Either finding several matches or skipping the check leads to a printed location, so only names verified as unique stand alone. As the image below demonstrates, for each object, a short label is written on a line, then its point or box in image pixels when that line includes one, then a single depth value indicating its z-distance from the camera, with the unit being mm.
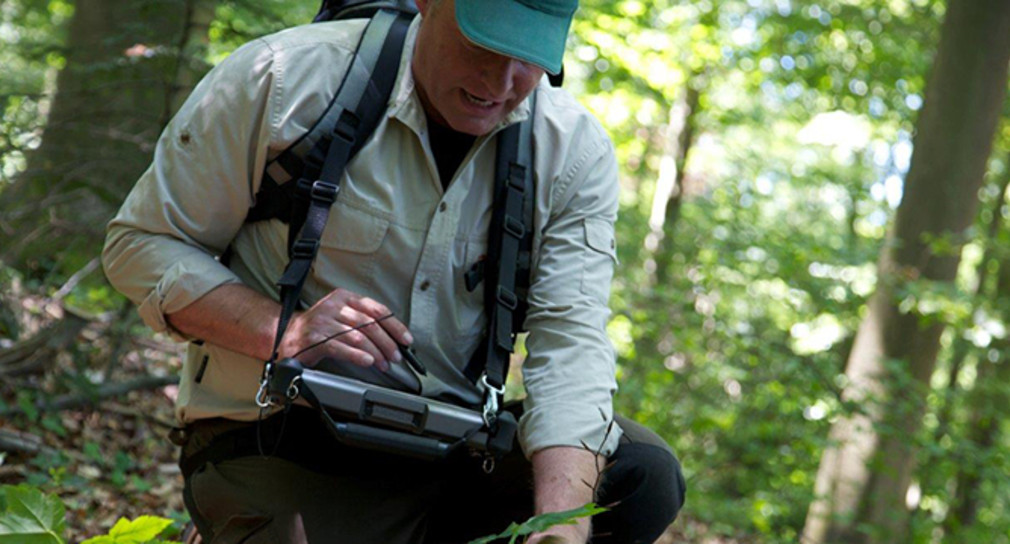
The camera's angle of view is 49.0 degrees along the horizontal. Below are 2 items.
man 2512
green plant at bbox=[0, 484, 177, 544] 1363
